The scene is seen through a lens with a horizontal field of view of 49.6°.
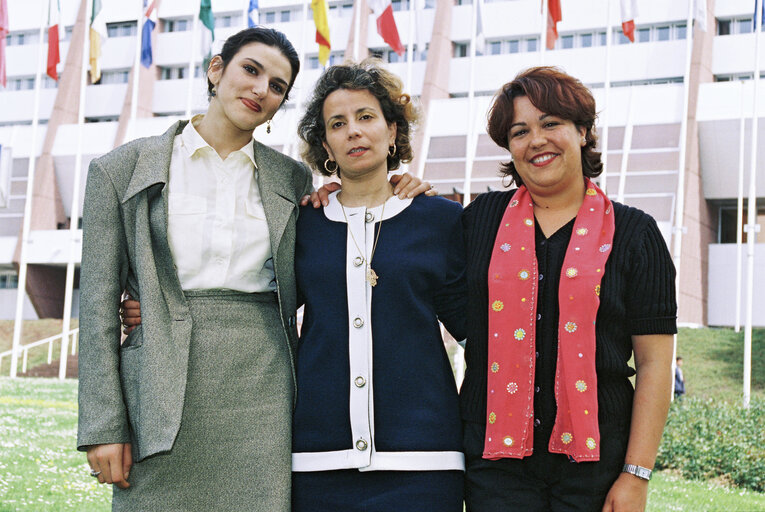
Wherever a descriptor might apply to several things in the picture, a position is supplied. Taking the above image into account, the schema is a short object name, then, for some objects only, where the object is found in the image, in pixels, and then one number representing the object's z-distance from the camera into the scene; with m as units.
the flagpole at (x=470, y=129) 17.65
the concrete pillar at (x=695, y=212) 24.52
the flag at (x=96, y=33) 18.33
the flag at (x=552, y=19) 15.91
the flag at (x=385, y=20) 15.79
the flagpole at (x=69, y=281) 21.42
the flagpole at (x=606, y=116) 17.05
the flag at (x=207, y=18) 17.16
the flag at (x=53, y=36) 18.27
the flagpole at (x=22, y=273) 21.45
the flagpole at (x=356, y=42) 20.61
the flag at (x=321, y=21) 16.30
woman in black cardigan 2.86
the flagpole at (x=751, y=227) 16.20
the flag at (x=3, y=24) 16.62
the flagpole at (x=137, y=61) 19.59
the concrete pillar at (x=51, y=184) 31.77
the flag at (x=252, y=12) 17.06
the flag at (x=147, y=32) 18.62
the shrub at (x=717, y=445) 9.52
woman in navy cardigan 3.09
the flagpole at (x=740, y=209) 20.83
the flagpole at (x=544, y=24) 16.29
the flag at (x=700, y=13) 16.20
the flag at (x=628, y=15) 15.55
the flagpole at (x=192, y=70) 20.55
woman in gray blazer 3.06
